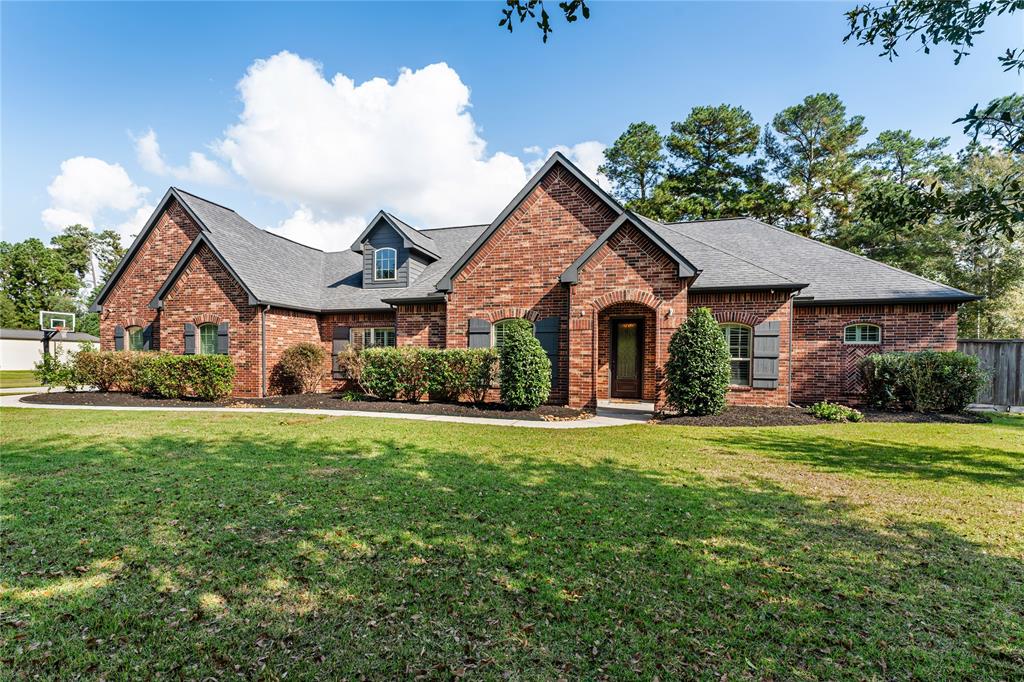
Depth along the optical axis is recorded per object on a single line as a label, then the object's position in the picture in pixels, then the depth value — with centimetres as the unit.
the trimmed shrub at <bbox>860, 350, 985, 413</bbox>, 1101
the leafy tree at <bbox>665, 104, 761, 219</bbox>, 2964
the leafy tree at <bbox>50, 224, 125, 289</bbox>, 5422
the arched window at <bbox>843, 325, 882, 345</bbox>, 1288
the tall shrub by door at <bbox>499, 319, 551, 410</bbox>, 1198
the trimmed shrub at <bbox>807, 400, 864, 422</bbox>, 1050
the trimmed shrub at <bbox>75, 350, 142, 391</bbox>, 1532
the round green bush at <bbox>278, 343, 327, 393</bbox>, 1533
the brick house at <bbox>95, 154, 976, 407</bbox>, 1238
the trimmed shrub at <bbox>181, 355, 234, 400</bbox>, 1404
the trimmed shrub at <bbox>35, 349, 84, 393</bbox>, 1544
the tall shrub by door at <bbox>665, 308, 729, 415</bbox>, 1083
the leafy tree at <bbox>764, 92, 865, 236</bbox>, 2752
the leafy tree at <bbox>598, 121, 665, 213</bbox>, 3128
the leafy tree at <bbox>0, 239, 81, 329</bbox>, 4944
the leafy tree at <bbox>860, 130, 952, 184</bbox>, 2694
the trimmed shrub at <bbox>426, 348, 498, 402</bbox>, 1276
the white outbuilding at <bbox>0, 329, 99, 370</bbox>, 3538
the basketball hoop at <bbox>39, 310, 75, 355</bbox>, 2576
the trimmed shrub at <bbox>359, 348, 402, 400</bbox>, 1364
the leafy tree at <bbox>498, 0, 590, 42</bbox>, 367
